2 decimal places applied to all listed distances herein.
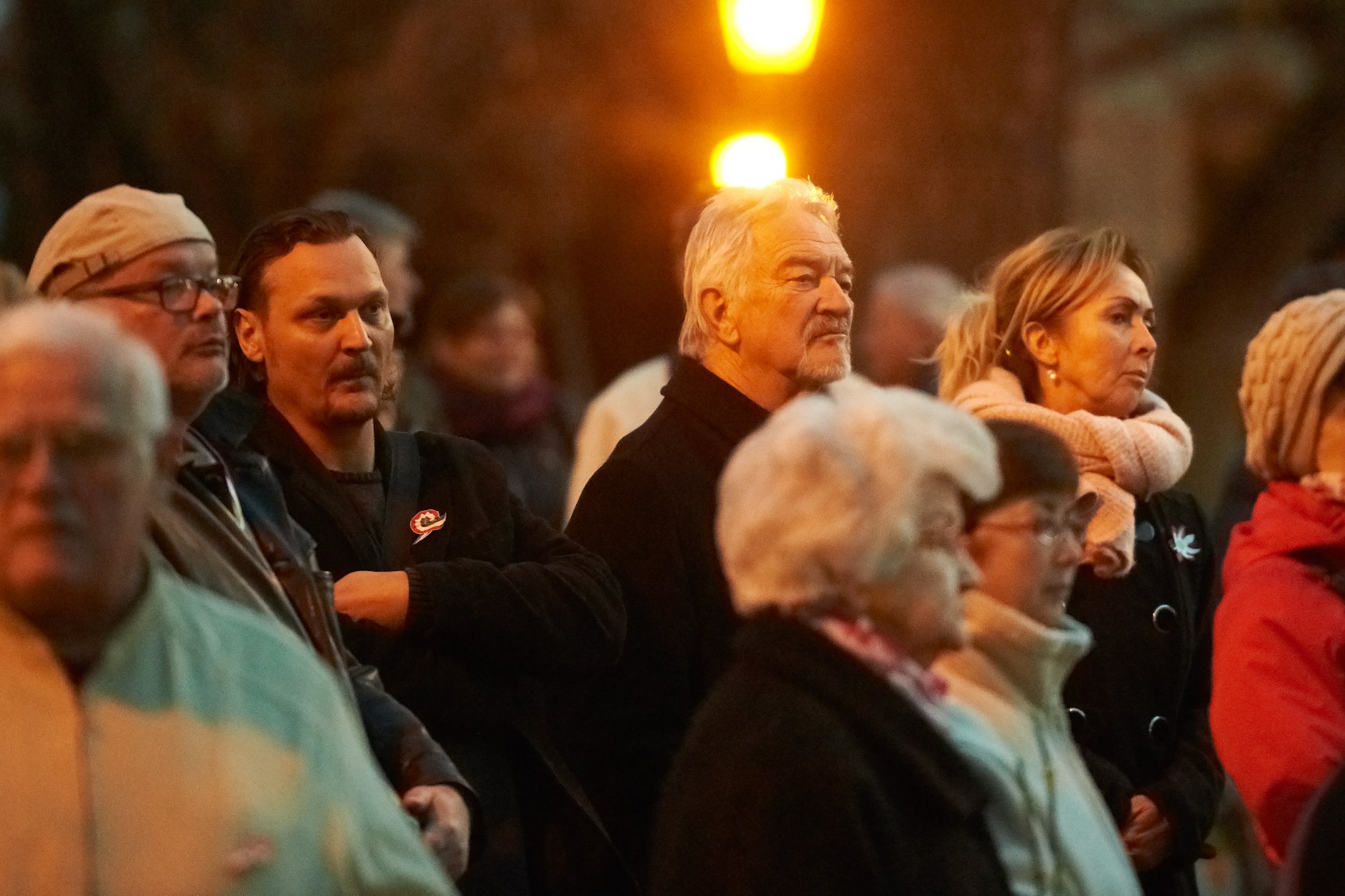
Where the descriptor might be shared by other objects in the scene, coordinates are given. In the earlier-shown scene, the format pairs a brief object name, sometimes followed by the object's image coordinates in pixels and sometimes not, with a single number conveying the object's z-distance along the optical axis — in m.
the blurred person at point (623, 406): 14.69
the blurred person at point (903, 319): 18.03
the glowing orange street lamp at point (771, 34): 19.36
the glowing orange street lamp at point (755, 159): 19.44
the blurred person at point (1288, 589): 9.63
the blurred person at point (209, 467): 7.96
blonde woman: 10.25
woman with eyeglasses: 7.75
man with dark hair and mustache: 9.36
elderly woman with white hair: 6.82
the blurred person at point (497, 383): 18.36
